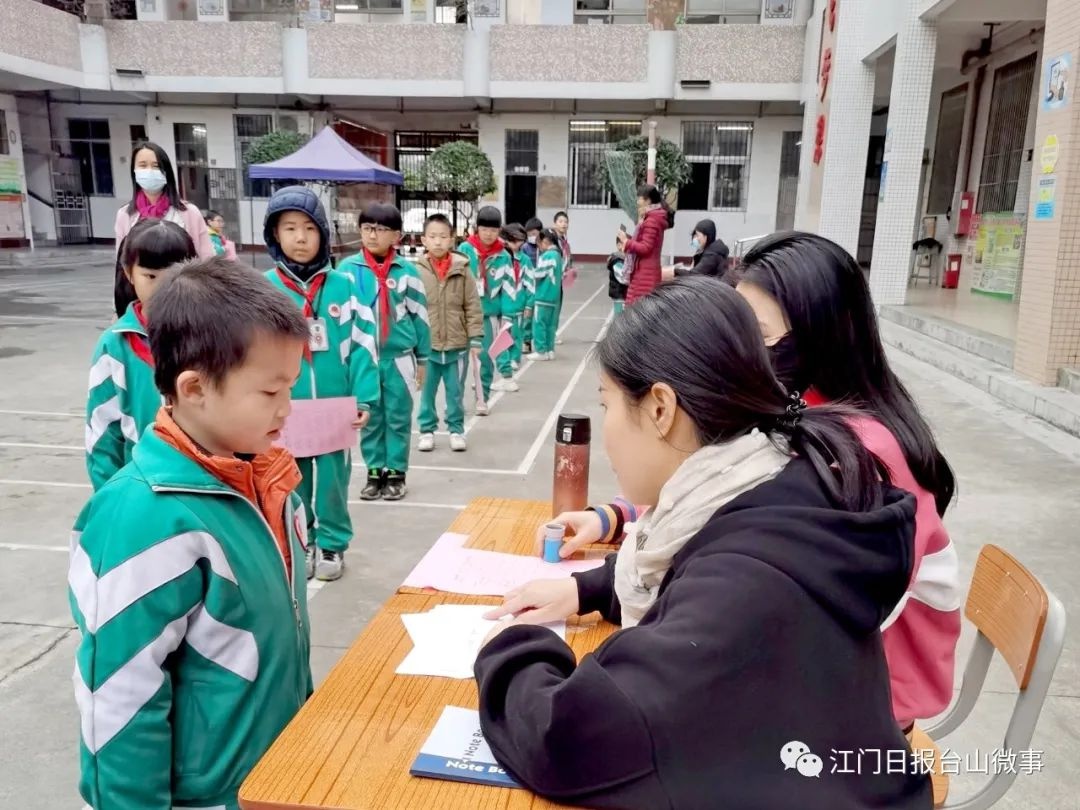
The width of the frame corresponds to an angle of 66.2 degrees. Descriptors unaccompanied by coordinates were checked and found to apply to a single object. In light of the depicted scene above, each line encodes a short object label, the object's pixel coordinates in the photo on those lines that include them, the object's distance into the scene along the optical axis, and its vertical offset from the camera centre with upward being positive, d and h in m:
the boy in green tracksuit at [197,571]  1.15 -0.52
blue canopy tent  11.64 +0.52
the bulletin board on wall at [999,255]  10.39 -0.50
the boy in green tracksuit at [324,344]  3.02 -0.52
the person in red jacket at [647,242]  7.00 -0.27
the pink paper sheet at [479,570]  1.55 -0.69
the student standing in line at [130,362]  2.27 -0.43
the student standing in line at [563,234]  9.70 -0.30
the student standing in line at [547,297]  8.51 -0.90
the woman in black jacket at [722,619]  0.77 -0.38
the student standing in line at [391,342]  4.18 -0.68
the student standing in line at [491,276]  6.63 -0.55
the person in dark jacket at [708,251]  6.88 -0.34
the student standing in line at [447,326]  5.11 -0.72
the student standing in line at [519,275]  7.78 -0.65
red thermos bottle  1.85 -0.55
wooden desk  0.97 -0.68
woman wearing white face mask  4.45 +0.03
